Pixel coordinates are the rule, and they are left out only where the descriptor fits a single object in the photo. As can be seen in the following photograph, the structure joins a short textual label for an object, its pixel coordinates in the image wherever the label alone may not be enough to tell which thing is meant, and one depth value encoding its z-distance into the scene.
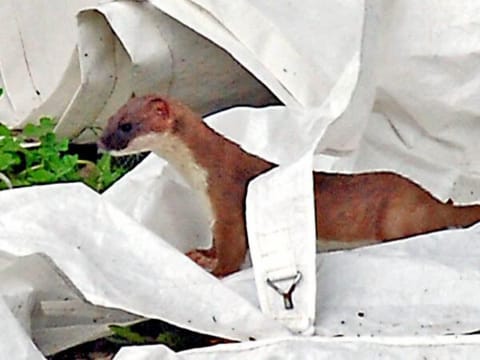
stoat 2.31
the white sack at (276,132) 2.13
